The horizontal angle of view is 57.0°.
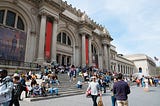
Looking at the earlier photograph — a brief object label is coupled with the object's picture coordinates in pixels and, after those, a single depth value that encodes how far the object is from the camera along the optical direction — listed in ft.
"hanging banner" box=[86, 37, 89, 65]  95.66
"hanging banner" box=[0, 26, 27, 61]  56.59
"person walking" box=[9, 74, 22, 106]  15.78
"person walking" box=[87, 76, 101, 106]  20.70
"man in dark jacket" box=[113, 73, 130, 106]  14.51
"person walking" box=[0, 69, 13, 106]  11.55
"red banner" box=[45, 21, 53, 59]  69.26
